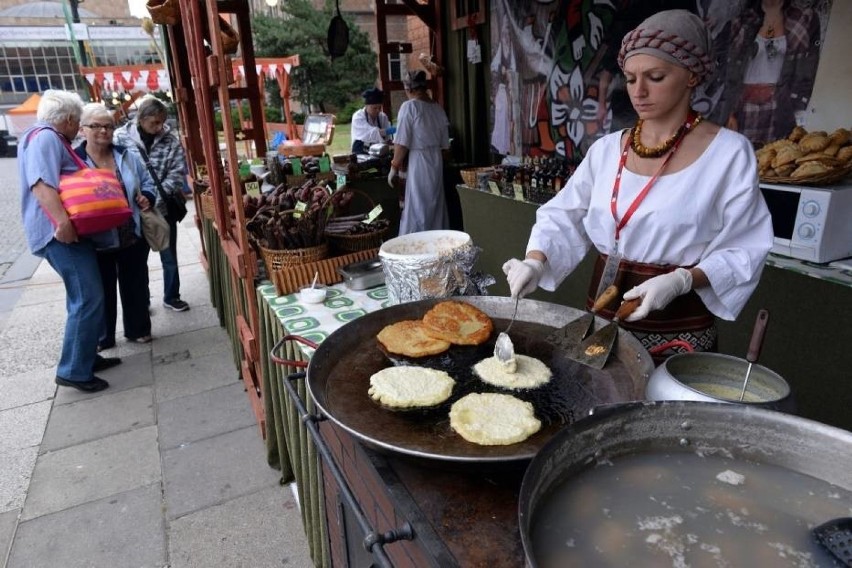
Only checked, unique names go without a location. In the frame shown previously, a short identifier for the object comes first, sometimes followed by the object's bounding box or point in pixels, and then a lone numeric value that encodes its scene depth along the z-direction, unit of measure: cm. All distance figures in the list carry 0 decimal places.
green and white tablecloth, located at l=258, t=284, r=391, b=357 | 227
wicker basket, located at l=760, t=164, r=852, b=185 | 265
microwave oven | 260
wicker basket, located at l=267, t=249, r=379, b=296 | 265
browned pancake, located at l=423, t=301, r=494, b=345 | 179
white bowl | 252
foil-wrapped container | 214
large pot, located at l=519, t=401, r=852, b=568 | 81
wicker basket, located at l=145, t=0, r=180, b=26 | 418
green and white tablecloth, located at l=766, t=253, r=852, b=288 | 256
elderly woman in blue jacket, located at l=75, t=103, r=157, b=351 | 416
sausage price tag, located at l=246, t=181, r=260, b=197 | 438
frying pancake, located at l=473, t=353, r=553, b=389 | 152
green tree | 2765
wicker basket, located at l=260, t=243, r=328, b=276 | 267
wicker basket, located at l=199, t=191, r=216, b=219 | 426
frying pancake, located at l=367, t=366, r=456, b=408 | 145
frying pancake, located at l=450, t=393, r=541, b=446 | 127
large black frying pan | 124
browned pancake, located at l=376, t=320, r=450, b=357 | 171
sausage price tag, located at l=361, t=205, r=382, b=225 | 283
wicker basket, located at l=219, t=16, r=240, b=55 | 470
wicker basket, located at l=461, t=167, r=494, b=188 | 544
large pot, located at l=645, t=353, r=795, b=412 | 112
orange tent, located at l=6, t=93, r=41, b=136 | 2363
